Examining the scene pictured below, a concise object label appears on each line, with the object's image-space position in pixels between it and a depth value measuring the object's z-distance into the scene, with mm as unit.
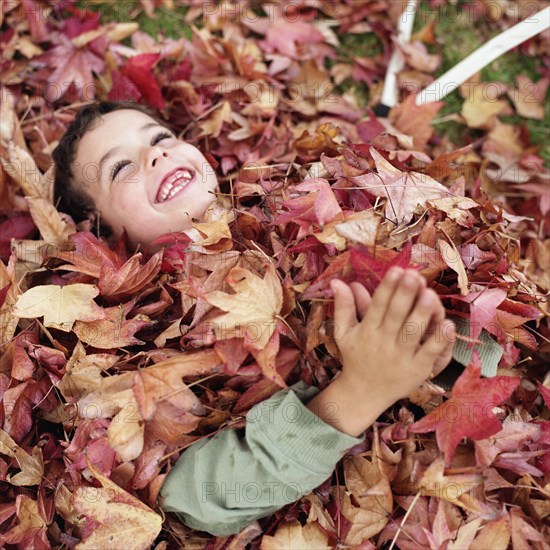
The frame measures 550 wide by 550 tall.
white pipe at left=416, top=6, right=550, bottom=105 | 1521
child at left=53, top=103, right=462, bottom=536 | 993
